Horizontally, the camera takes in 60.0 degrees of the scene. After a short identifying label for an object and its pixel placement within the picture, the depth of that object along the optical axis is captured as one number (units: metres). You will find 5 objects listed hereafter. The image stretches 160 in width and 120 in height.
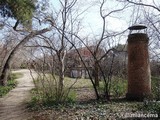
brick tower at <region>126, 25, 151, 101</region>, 6.83
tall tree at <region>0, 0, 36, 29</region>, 6.05
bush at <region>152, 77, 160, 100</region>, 6.18
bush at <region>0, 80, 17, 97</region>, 9.79
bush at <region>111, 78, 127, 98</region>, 7.82
